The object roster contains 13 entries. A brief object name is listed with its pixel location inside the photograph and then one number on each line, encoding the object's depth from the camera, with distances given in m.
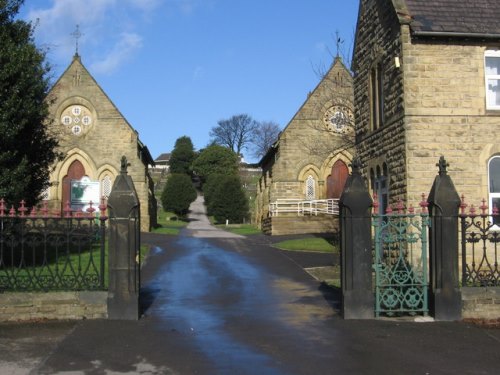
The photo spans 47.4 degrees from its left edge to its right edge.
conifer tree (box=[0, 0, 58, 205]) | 14.70
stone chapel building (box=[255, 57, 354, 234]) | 38.12
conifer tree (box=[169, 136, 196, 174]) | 92.44
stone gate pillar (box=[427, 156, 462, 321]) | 9.98
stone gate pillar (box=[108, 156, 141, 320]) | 9.90
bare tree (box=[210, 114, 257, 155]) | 102.94
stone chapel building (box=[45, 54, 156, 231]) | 37.25
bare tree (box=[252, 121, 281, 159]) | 98.19
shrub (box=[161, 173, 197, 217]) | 65.31
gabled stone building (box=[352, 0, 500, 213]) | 15.00
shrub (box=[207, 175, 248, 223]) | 57.84
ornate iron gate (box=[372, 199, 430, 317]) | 10.09
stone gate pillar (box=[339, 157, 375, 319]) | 10.04
